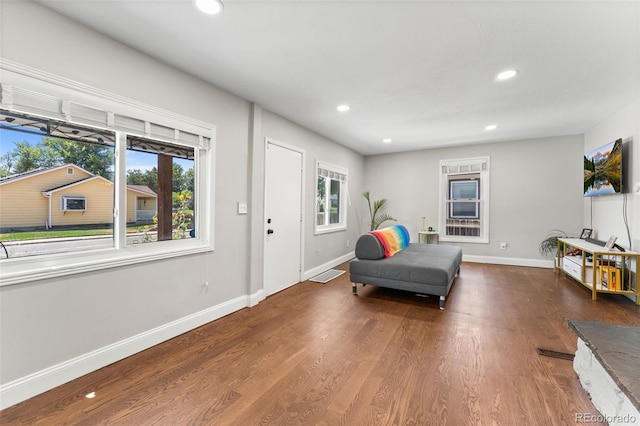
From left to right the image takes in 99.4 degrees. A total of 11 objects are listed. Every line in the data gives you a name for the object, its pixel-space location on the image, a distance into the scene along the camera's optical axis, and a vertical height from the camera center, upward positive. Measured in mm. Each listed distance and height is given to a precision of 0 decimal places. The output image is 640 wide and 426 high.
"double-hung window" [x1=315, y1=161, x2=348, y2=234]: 4938 +285
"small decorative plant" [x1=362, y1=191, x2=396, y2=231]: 6270 -4
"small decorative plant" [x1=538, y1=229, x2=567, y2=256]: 4957 -514
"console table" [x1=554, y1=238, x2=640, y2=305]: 3242 -707
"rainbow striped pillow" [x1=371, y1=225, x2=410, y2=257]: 3791 -397
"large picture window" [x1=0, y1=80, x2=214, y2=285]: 1719 +176
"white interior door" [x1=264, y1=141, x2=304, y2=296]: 3613 -77
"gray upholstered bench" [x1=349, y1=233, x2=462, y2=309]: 3148 -693
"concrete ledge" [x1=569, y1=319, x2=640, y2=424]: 1297 -789
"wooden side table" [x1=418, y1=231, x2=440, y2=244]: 5891 -535
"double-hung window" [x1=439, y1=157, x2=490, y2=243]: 5574 +295
